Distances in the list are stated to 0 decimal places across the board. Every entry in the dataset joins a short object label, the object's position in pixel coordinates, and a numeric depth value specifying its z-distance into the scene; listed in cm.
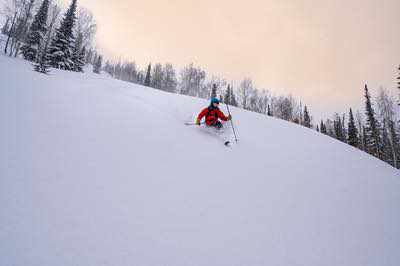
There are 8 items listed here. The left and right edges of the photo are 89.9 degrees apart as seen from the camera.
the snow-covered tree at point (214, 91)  6062
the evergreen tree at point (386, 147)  3894
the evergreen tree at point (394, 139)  3791
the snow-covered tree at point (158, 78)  7030
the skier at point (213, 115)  705
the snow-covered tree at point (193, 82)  6175
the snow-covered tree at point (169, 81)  6900
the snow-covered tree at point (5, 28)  5328
